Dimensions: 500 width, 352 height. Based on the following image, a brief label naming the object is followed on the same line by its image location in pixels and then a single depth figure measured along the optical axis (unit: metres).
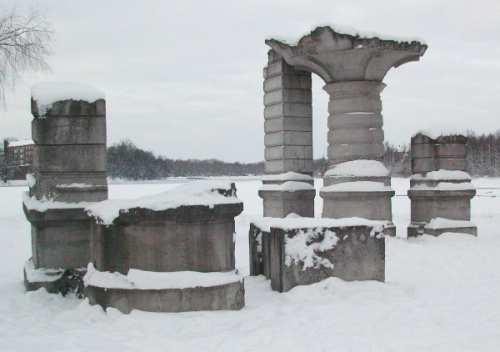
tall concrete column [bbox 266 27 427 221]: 12.79
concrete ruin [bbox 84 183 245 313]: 5.98
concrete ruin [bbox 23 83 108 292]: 7.58
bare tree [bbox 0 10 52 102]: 21.50
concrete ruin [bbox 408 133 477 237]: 13.65
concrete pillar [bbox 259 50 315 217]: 13.65
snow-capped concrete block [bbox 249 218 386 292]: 6.88
